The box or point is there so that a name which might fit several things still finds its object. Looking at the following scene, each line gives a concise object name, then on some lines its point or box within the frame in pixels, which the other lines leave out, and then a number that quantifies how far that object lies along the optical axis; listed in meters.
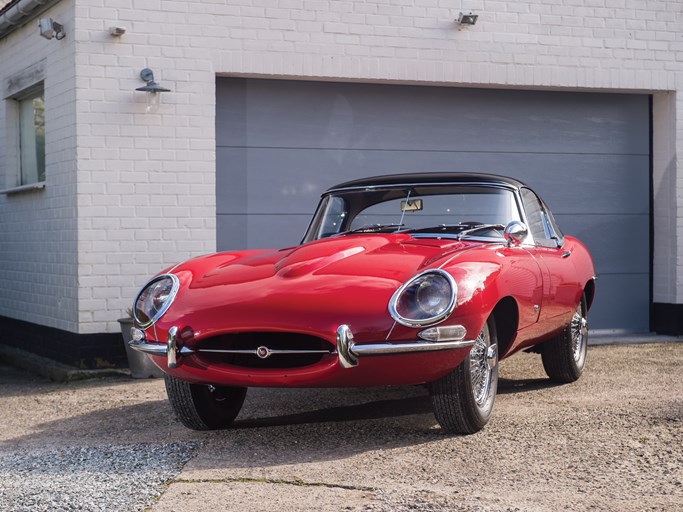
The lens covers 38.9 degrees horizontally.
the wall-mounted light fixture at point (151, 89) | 8.02
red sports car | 4.46
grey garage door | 8.77
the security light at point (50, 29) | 8.09
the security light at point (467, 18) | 8.88
